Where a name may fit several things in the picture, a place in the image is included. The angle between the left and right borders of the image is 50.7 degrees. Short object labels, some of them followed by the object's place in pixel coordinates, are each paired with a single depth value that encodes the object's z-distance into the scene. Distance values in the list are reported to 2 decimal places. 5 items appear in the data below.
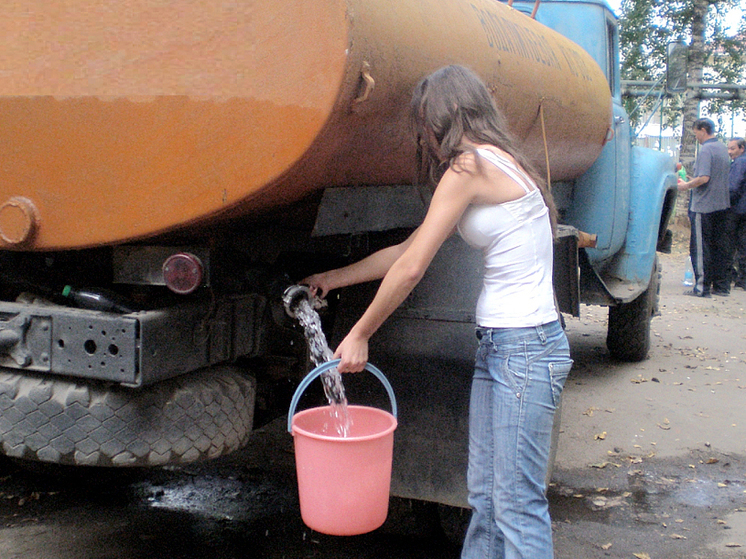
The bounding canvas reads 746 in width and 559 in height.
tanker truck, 2.12
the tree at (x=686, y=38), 16.53
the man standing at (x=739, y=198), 10.48
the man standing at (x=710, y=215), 10.00
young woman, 2.23
